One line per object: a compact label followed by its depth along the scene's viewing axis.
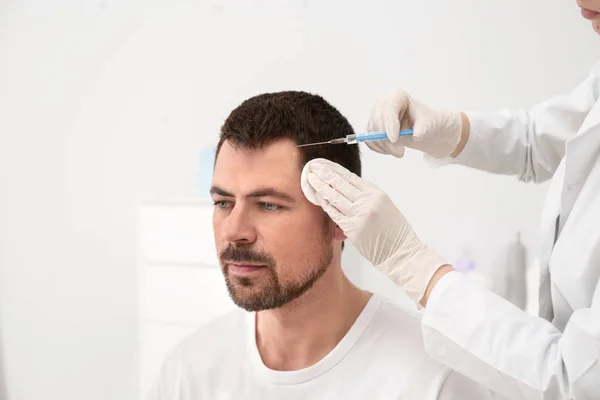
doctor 1.03
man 1.27
